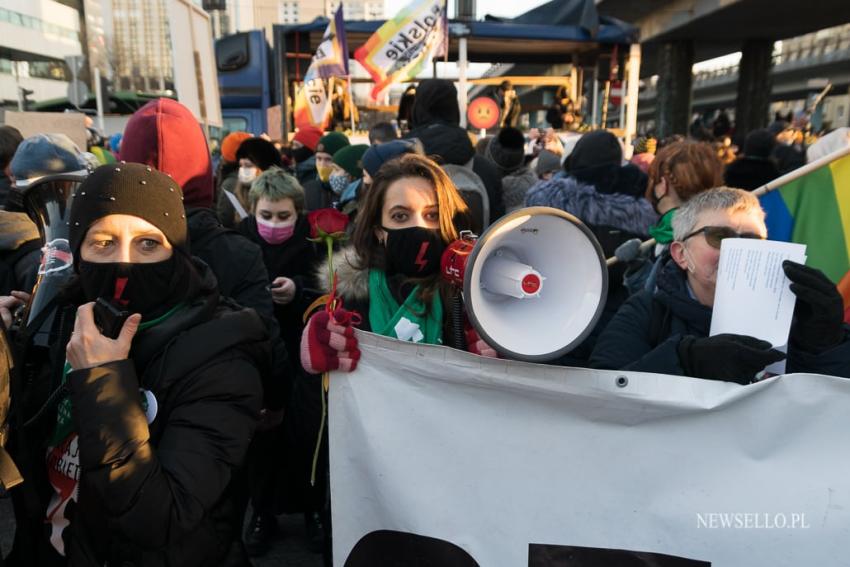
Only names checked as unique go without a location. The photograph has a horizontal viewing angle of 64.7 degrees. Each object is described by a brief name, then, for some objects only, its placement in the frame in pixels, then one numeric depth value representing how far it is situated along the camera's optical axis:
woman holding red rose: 1.94
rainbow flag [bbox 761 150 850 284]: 2.61
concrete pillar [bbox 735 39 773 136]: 20.25
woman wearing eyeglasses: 1.52
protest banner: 1.40
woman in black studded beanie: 1.34
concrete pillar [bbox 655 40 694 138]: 19.39
